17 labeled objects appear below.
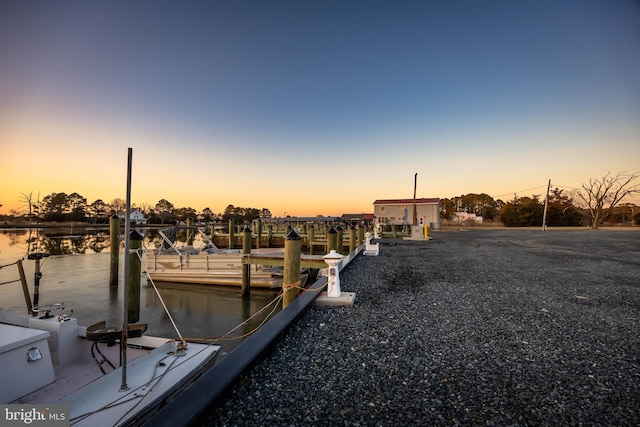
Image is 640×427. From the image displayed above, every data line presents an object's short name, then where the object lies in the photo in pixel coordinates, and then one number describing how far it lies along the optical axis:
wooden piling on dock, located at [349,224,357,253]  11.02
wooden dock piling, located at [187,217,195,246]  16.80
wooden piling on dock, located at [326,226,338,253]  8.35
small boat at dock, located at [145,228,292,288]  10.73
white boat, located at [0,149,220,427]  2.46
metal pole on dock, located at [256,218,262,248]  22.06
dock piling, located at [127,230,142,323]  7.57
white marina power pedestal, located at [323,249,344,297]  4.58
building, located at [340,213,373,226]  52.42
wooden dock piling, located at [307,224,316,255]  20.78
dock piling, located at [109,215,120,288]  11.43
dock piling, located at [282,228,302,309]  4.88
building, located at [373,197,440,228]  37.97
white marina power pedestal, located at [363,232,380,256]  10.59
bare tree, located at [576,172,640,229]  38.94
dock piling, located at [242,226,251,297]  9.80
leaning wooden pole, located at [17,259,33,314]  4.52
